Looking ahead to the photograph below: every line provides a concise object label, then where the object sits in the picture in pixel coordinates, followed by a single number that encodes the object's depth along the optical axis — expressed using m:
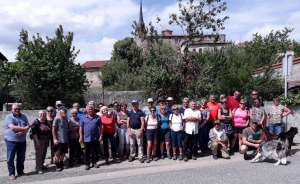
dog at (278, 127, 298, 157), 8.56
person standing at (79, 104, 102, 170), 7.93
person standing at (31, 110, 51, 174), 7.73
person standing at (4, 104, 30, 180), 7.30
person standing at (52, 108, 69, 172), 7.87
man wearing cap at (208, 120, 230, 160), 8.53
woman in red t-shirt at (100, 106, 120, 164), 8.39
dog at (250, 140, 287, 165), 7.67
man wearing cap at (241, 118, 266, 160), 8.35
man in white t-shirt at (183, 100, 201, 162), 8.54
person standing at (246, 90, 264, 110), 9.02
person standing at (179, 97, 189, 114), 8.93
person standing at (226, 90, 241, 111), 9.34
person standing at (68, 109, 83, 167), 8.28
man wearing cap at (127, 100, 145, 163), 8.61
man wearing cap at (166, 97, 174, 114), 9.14
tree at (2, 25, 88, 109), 18.56
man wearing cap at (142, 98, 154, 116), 8.81
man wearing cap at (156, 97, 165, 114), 8.81
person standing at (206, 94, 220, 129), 9.04
